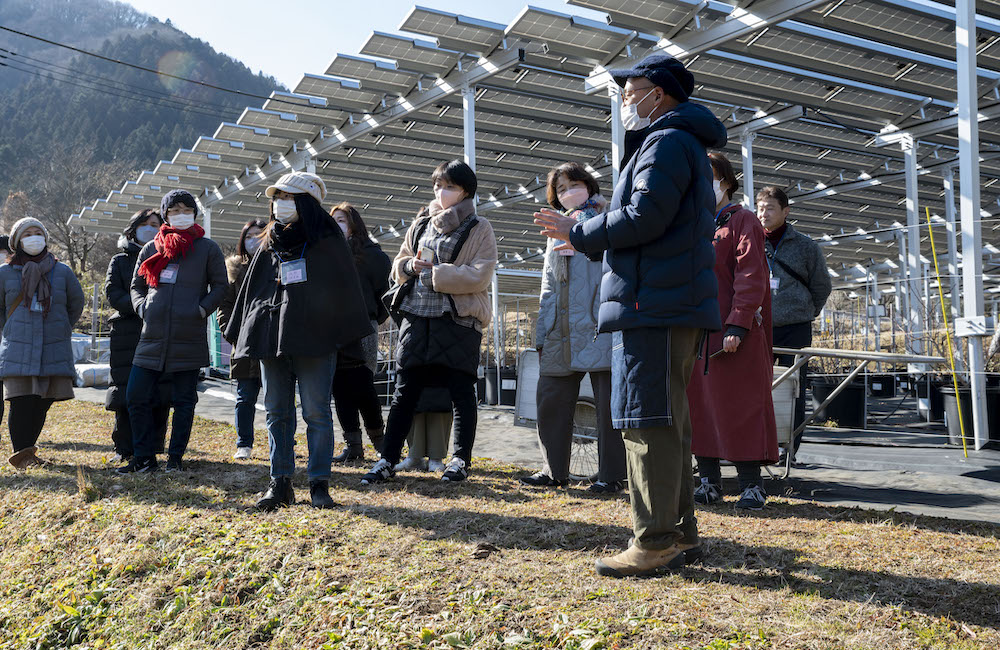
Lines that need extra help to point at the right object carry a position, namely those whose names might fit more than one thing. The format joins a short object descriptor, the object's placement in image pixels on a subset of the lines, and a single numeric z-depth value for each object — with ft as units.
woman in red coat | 14.05
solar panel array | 34.68
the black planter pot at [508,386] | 38.96
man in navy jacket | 9.69
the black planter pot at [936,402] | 31.45
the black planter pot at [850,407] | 30.19
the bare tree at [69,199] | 118.93
